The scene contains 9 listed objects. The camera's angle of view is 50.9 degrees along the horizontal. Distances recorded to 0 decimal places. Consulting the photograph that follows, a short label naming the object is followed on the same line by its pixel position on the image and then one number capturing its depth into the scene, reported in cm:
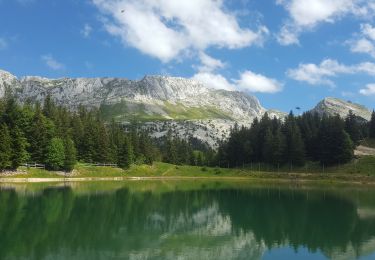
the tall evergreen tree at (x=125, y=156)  13512
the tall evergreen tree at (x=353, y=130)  15636
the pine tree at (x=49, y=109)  13270
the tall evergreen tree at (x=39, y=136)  10762
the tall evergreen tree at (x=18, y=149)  9519
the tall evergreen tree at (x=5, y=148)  9044
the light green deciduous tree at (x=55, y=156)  10656
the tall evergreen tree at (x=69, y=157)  10881
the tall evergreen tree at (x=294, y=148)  14775
